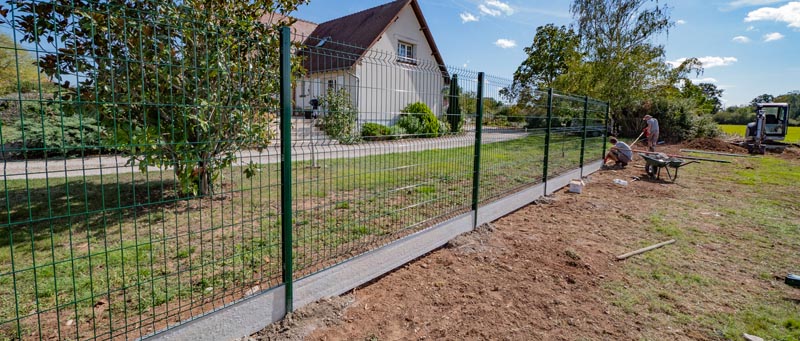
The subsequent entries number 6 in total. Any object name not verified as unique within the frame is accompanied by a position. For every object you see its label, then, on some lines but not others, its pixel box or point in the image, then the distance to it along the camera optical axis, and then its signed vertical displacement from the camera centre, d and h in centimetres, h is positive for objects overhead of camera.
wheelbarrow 909 -75
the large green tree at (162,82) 423 +50
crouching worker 1109 -66
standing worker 1348 -7
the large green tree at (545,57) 3818 +699
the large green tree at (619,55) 2036 +391
